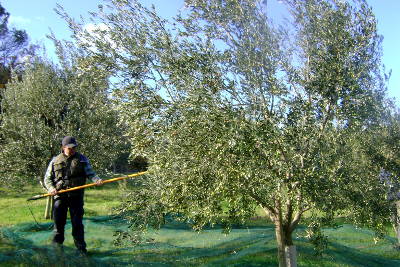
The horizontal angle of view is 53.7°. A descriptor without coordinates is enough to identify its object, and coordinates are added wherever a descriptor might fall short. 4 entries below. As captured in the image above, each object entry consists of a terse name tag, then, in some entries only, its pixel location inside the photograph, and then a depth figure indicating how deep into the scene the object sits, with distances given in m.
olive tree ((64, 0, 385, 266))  6.13
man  7.87
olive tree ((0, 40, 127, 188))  15.98
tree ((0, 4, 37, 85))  38.78
